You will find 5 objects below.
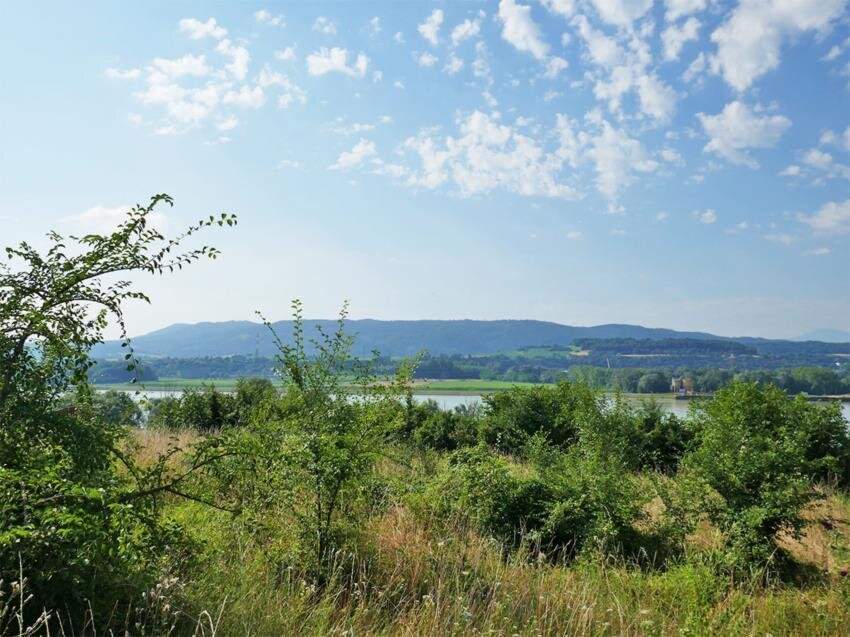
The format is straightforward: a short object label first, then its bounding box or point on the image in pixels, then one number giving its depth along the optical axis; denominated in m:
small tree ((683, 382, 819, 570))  6.78
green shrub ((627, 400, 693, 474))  13.56
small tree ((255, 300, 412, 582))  4.93
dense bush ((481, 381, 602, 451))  14.31
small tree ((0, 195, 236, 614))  2.66
